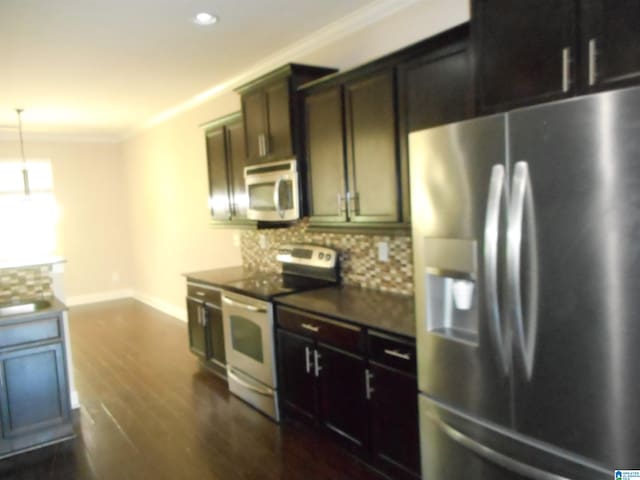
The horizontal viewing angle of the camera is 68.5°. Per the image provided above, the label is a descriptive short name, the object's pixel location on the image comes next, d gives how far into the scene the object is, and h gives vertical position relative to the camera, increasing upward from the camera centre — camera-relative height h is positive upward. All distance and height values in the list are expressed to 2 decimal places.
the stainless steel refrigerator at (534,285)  1.30 -0.28
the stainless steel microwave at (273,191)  3.23 +0.13
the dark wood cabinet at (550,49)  1.45 +0.50
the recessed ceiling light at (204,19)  2.99 +1.26
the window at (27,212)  6.87 +0.14
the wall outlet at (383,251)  3.08 -0.31
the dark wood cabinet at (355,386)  2.26 -1.00
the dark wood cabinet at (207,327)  3.94 -1.01
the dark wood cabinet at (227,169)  4.05 +0.38
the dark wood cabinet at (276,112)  3.21 +0.70
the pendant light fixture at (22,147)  5.54 +1.09
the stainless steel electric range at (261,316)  3.21 -0.76
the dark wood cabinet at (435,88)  2.18 +0.55
